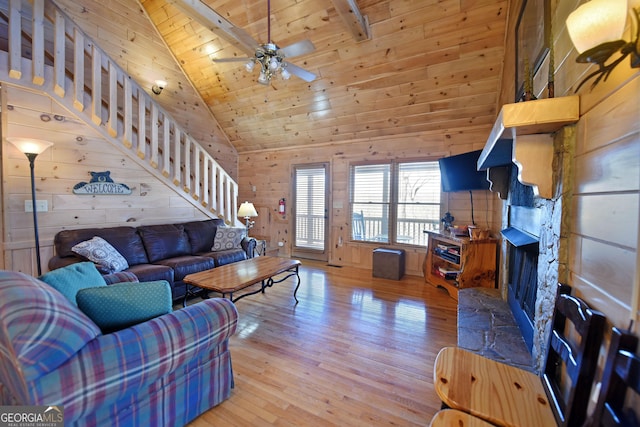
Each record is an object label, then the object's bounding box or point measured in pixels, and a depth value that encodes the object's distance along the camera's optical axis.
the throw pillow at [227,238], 4.27
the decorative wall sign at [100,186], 3.34
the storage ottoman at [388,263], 4.39
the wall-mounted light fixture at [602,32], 0.73
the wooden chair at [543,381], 0.94
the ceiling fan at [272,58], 2.52
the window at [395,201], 4.53
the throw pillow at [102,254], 2.83
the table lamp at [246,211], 4.80
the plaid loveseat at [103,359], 1.00
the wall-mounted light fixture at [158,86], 4.52
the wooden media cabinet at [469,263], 3.48
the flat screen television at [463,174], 3.68
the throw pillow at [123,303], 1.31
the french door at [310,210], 5.55
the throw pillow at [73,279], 1.45
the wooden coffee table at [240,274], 2.56
